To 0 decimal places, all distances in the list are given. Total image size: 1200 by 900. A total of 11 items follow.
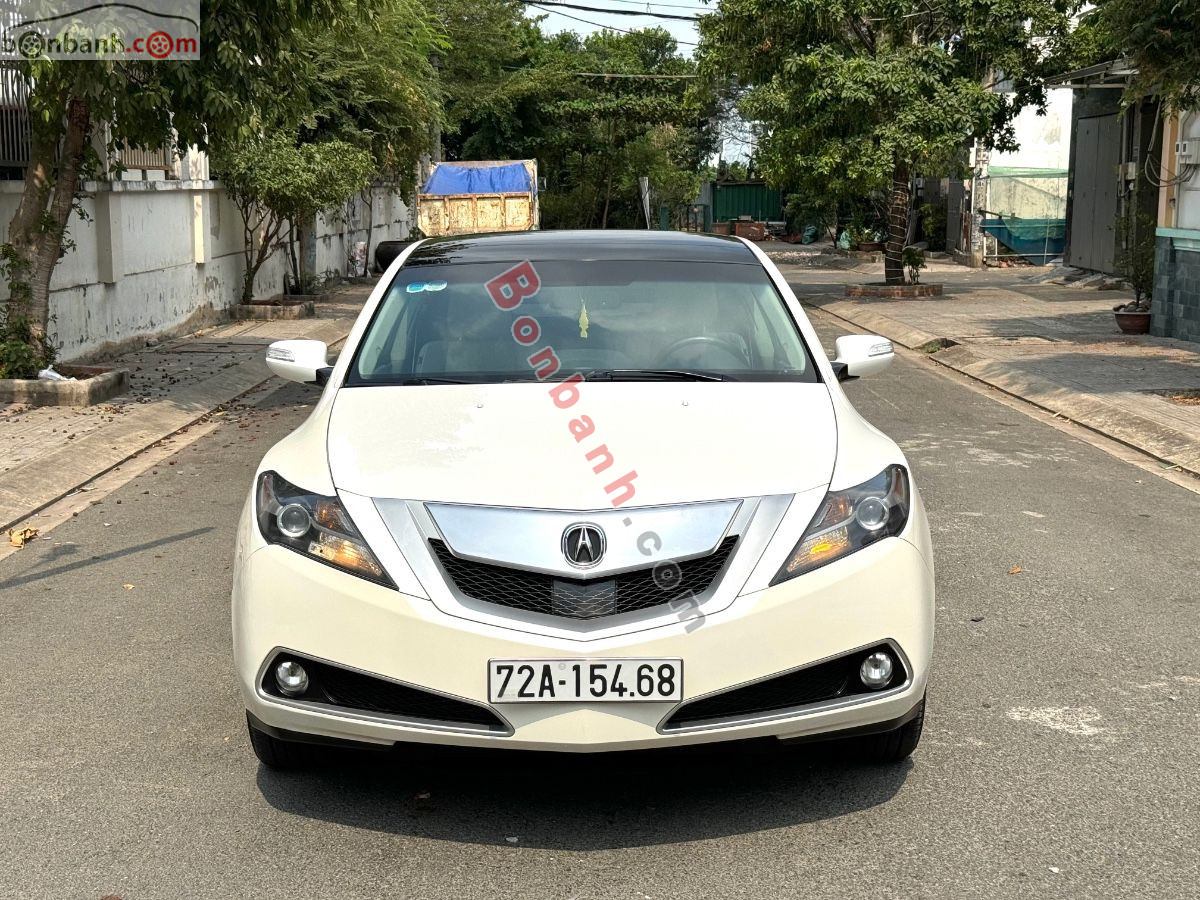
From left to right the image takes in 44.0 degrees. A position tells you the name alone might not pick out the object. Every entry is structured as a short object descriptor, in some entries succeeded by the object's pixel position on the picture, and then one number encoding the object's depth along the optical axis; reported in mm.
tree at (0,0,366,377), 11188
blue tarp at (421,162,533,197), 33375
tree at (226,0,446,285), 20516
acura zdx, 3668
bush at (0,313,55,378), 12180
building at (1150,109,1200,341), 16938
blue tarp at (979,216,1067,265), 35344
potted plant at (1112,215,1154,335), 18281
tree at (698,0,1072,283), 23547
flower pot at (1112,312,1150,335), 18219
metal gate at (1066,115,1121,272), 28062
